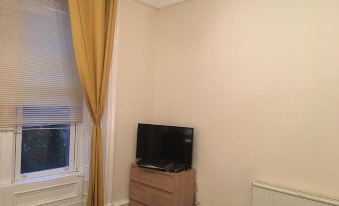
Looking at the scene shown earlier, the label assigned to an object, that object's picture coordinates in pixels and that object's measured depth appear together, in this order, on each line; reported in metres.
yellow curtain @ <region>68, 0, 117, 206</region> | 2.64
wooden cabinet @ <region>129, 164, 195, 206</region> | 2.66
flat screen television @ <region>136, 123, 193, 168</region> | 2.84
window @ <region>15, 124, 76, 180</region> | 2.58
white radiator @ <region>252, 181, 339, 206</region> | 2.02
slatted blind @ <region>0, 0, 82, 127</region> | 2.40
